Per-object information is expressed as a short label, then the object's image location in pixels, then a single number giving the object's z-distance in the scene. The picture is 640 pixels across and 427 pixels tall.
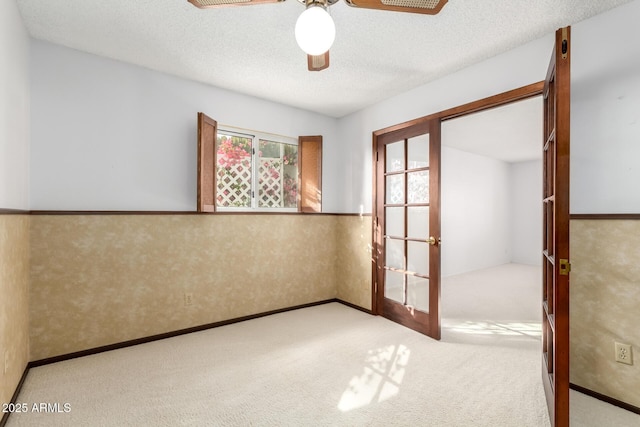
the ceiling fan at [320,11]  1.32
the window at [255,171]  3.00
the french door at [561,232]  1.50
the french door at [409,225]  2.91
